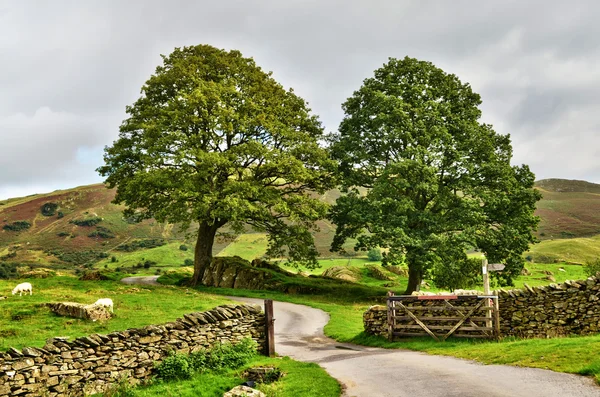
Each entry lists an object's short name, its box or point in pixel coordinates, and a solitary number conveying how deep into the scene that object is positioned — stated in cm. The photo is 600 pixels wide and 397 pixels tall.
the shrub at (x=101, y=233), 13785
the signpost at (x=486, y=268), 2080
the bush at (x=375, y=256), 9444
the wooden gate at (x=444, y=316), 1997
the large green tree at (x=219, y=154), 3812
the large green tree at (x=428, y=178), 3575
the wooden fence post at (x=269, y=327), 1984
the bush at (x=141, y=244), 12925
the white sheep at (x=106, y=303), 2106
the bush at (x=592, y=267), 4366
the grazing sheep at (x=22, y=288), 2623
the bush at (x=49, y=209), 15550
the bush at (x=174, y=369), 1644
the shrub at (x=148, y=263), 9196
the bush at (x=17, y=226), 14173
